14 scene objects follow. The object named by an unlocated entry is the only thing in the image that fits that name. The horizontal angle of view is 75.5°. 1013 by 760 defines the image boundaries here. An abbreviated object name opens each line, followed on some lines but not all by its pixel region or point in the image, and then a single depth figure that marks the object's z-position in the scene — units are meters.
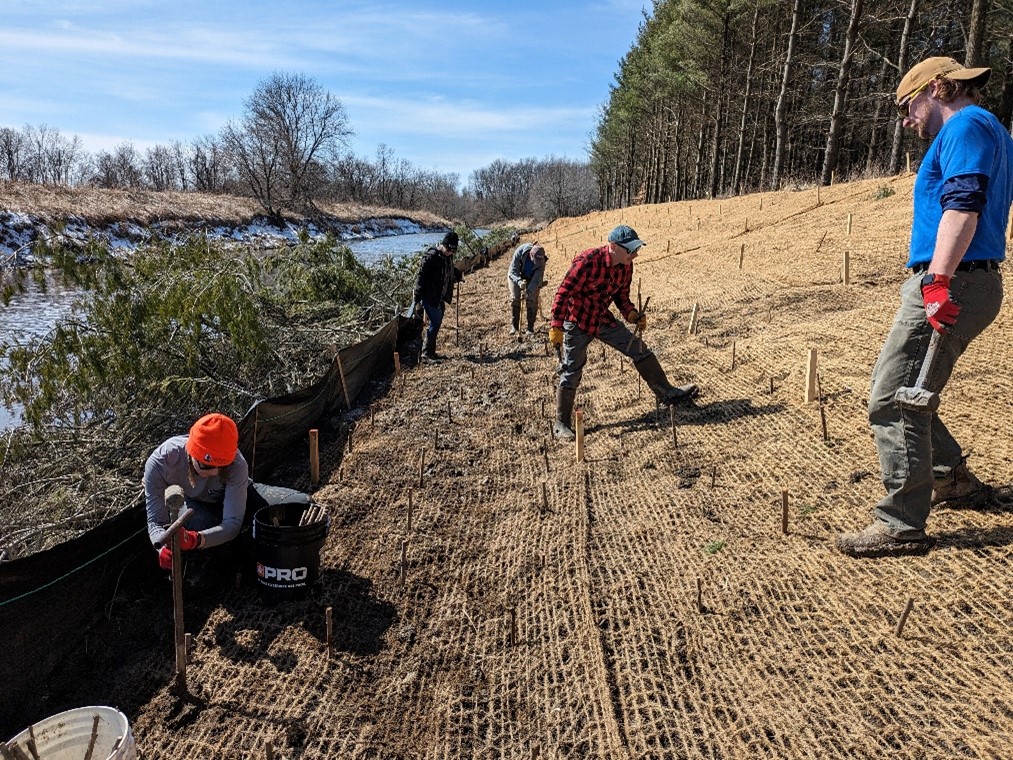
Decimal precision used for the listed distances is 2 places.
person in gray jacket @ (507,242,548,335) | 8.83
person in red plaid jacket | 4.94
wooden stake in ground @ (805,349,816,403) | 4.61
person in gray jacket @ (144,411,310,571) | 3.12
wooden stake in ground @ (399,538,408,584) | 3.54
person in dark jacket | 8.05
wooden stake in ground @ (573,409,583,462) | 4.77
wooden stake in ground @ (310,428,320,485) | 4.79
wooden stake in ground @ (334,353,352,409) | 6.32
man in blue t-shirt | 2.36
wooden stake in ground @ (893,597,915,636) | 2.43
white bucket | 2.25
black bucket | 3.23
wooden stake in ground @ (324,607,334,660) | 2.84
